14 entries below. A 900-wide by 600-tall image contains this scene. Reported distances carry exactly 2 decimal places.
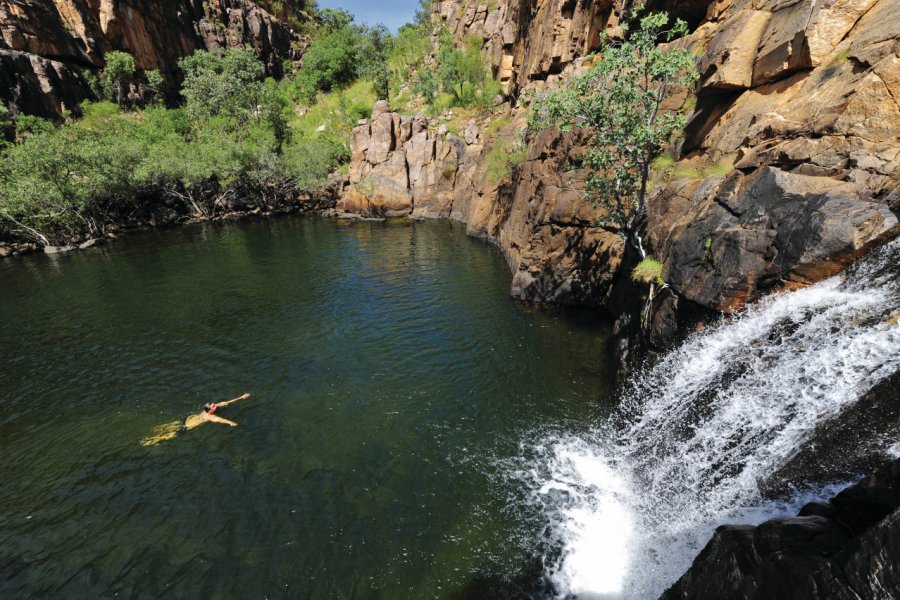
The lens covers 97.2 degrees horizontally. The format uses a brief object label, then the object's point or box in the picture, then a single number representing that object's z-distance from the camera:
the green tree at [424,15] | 98.50
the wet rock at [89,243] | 45.18
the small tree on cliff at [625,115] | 14.77
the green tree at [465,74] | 71.12
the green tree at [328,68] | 93.00
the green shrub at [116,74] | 71.44
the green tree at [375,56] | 81.94
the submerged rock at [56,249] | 43.69
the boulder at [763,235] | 9.23
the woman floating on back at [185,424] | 14.76
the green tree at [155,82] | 78.69
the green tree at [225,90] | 72.31
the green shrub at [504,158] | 38.59
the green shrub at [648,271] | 14.95
